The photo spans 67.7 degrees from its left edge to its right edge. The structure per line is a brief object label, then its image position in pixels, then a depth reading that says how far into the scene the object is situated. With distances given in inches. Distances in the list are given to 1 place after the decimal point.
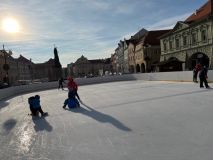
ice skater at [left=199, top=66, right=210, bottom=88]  358.1
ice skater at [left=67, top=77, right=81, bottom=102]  302.1
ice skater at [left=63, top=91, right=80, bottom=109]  283.8
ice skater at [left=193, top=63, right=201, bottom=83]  440.8
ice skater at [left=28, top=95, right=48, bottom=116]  251.9
